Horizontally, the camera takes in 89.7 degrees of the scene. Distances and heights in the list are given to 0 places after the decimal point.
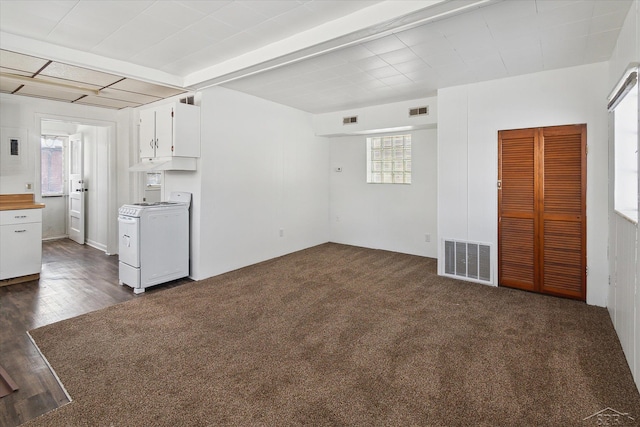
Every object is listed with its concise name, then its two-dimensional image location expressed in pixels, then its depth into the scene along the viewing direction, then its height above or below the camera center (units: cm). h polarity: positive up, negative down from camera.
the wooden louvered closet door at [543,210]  362 +2
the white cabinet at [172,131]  415 +108
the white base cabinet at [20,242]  416 -41
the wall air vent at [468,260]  424 -66
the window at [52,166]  717 +104
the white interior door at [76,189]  670 +48
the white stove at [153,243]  391 -41
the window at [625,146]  251 +58
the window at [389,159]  601 +101
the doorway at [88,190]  588 +43
